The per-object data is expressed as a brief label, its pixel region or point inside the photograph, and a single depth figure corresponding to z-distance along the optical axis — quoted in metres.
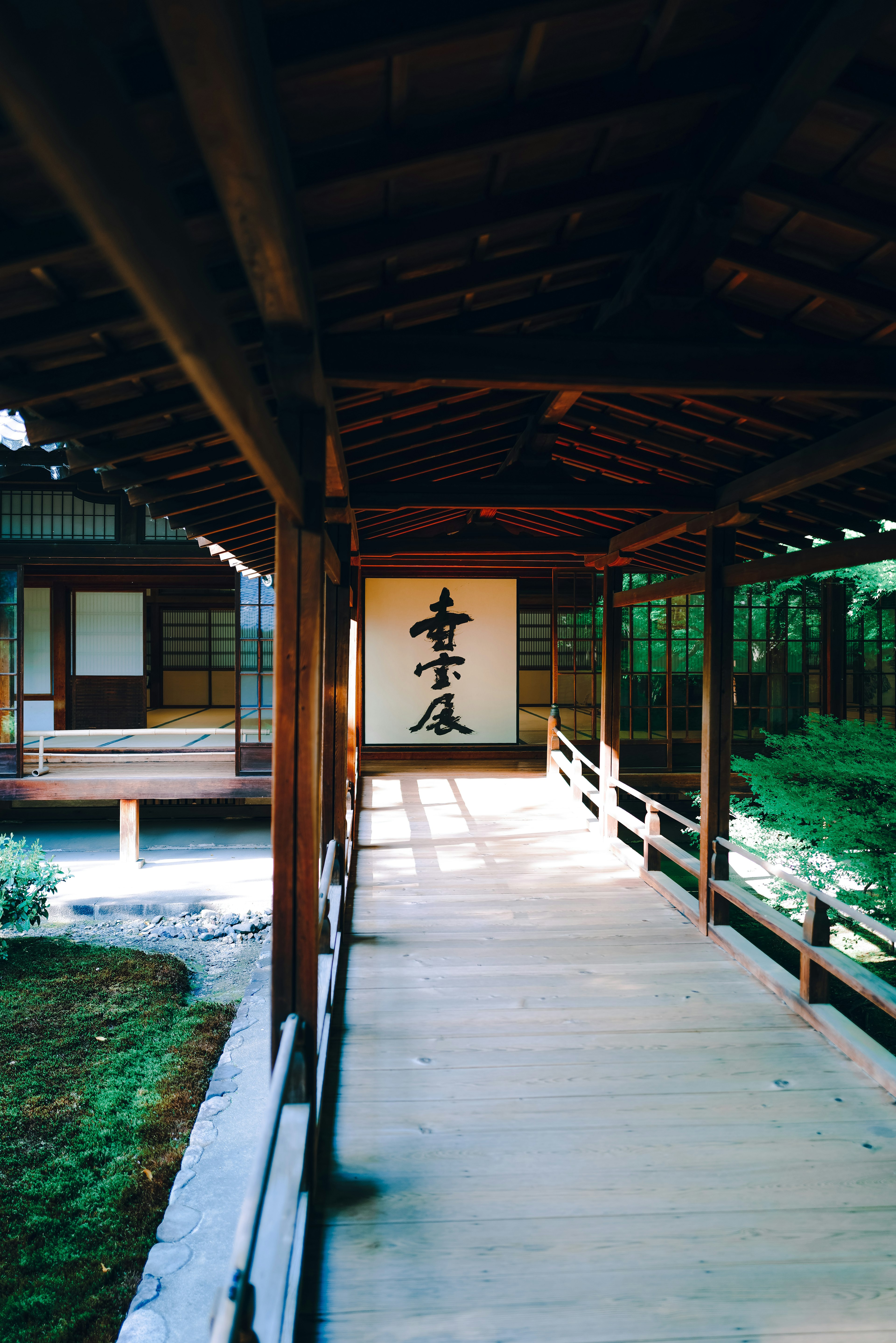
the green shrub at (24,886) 7.07
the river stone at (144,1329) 3.19
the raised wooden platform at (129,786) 9.73
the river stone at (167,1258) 3.57
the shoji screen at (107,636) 13.22
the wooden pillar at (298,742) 2.49
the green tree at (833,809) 6.22
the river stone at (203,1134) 4.54
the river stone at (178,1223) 3.79
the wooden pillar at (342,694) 5.17
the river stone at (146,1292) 3.37
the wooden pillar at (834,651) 11.44
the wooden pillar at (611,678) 7.62
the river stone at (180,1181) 4.07
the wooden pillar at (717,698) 5.16
